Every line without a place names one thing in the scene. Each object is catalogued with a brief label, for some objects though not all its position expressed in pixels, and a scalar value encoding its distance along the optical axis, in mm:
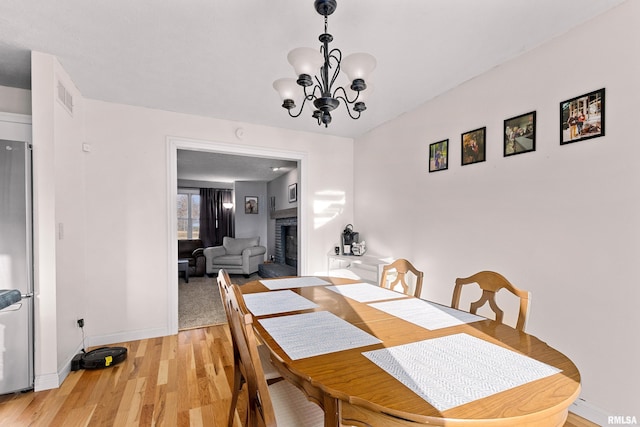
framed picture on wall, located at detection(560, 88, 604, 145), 1811
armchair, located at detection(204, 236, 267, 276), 6414
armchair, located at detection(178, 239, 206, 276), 6340
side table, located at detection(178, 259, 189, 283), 5703
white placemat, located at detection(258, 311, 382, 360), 1096
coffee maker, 4117
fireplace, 6852
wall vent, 2385
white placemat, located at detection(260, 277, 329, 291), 2143
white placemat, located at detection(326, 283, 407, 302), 1827
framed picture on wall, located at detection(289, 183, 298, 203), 6596
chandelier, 1476
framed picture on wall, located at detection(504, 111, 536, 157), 2166
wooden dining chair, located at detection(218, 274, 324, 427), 1007
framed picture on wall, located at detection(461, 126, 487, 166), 2533
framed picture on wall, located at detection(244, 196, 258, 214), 8469
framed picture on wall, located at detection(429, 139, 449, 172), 2895
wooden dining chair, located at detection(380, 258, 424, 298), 2196
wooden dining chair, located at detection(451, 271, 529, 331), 1422
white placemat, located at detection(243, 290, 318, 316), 1571
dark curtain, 8680
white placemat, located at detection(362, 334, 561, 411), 812
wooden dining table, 736
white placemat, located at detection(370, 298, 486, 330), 1381
